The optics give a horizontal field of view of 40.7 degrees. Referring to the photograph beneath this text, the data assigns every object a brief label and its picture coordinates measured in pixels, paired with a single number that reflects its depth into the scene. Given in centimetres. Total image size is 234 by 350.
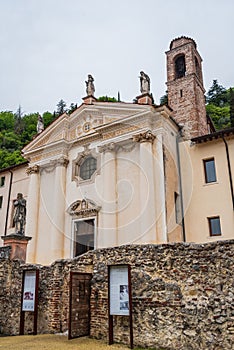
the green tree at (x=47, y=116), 5805
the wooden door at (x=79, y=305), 817
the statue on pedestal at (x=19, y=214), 1448
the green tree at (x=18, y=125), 5809
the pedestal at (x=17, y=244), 1143
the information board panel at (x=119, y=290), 773
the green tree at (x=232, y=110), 3497
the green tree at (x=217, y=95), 5612
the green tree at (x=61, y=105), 8152
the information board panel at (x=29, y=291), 944
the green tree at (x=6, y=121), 5969
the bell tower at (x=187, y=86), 2183
